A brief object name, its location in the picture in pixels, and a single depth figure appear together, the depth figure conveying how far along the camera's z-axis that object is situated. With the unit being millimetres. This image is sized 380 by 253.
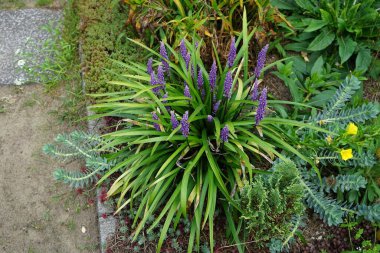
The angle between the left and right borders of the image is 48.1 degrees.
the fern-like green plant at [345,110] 3236
